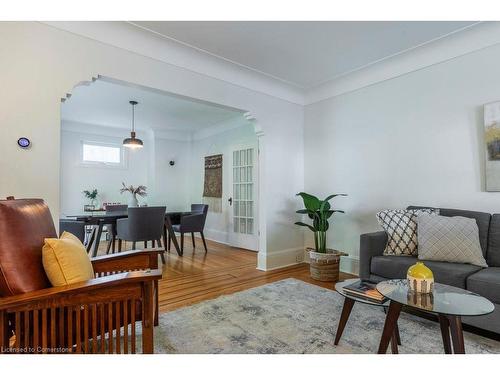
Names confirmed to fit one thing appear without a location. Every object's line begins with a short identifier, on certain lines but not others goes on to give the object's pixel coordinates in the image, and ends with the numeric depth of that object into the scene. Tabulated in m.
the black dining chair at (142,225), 3.77
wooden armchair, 1.25
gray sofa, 1.87
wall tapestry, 5.90
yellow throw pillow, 1.41
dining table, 3.89
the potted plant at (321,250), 3.24
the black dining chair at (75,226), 3.56
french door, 5.10
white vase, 4.61
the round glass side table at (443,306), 1.34
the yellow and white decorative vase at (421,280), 1.54
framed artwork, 2.45
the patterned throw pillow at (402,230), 2.51
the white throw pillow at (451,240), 2.20
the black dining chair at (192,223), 4.60
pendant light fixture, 4.63
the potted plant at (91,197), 5.54
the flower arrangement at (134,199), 4.61
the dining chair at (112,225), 4.24
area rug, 1.80
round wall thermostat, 2.08
